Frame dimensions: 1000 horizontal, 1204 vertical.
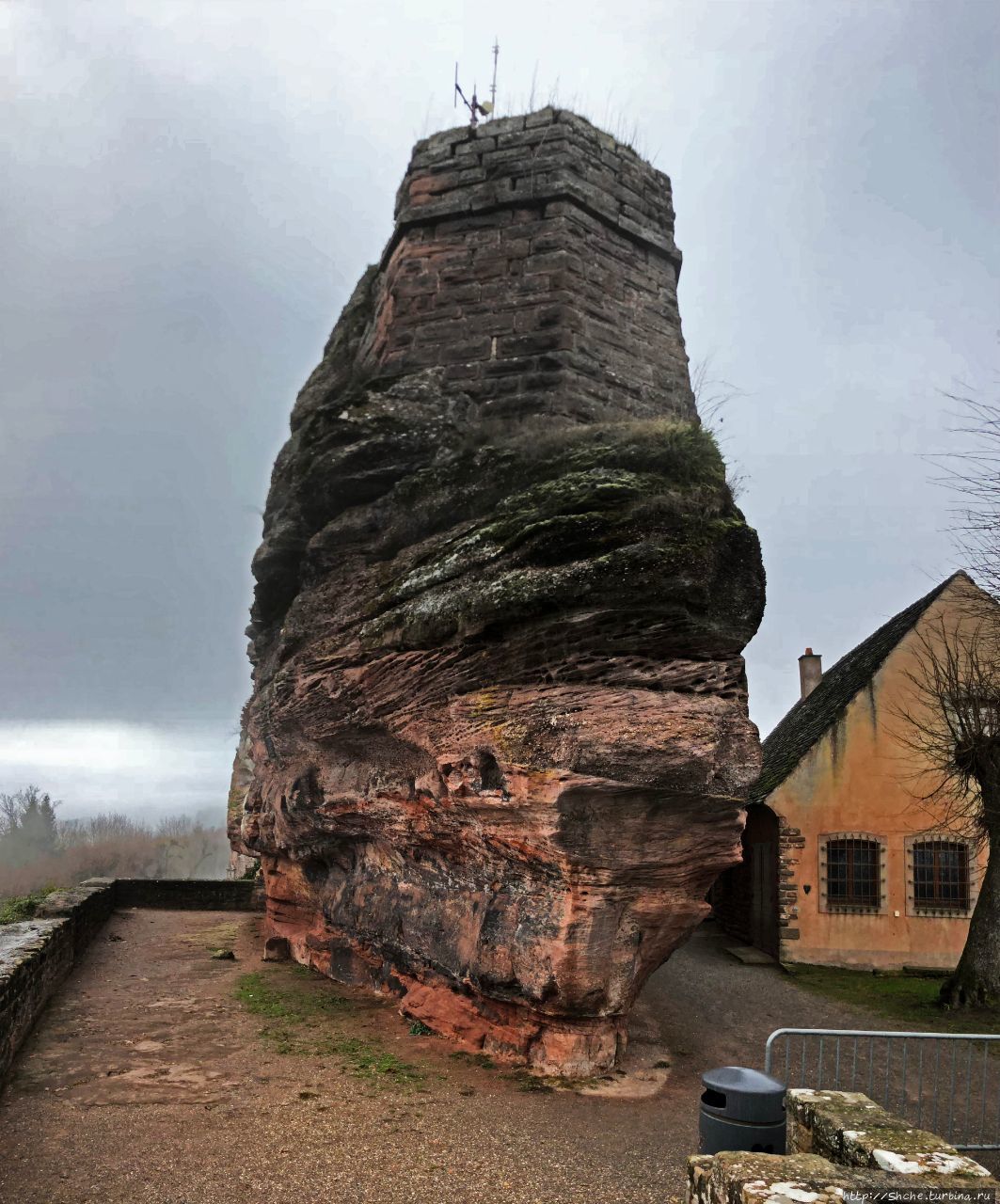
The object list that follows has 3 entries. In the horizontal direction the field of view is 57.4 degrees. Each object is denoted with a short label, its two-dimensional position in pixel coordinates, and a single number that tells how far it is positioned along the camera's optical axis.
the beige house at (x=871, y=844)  15.92
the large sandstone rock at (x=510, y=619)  8.30
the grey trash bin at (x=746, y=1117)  5.04
